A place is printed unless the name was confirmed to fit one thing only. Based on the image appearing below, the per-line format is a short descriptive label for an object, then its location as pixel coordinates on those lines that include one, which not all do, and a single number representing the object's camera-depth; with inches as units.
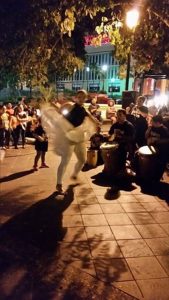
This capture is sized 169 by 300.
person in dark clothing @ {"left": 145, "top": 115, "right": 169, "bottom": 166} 207.8
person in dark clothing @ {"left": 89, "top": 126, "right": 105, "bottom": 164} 253.8
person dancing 179.7
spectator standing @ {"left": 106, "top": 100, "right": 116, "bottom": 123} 447.0
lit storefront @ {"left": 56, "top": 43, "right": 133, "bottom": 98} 2169.1
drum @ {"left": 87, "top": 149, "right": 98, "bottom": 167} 247.8
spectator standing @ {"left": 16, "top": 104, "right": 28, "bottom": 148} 341.1
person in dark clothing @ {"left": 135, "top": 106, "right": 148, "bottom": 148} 243.4
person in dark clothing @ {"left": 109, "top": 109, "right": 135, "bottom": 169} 216.3
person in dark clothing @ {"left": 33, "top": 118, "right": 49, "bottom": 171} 234.5
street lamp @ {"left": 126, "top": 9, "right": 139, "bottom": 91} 196.1
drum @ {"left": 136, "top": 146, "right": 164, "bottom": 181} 204.8
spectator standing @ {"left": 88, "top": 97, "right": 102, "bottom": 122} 352.4
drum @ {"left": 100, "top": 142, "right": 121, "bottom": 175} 217.3
